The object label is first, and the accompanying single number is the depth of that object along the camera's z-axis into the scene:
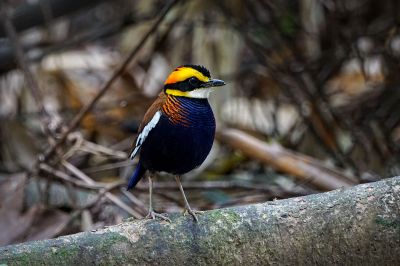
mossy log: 5.59
